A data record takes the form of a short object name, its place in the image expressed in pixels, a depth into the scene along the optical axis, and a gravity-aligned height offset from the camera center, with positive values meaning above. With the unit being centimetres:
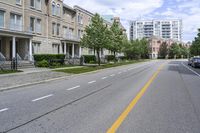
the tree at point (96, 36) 2165 +334
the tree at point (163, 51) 8589 +500
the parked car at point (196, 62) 2432 -24
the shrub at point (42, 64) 1908 -53
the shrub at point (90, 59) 3144 +18
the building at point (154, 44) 9849 +1000
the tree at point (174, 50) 8791 +567
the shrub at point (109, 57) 3914 +74
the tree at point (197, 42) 4160 +495
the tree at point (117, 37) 3275 +495
